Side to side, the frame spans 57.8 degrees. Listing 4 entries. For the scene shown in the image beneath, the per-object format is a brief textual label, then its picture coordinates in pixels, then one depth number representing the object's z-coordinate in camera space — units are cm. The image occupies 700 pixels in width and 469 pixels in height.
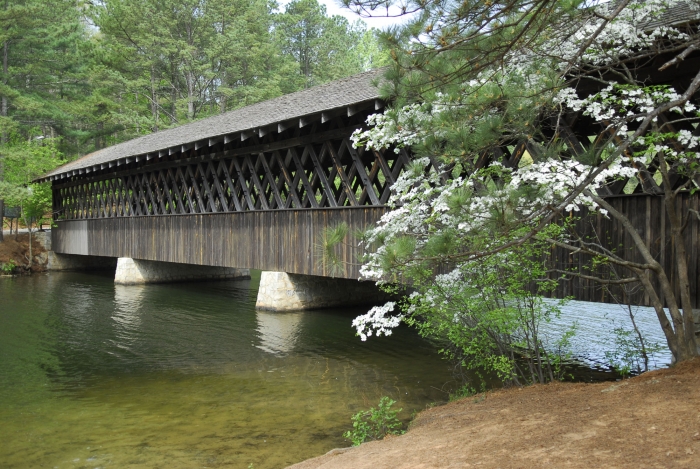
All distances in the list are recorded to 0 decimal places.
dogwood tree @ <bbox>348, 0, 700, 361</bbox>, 418
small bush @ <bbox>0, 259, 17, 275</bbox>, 2317
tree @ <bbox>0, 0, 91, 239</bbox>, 2553
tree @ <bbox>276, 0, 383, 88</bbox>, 3741
